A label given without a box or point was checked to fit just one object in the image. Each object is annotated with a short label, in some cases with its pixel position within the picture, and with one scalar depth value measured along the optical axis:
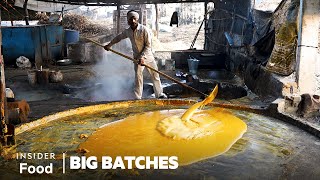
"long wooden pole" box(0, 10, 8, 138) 2.89
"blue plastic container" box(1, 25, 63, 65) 11.91
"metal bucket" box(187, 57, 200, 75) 10.56
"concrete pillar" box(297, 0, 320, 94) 5.86
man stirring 6.13
